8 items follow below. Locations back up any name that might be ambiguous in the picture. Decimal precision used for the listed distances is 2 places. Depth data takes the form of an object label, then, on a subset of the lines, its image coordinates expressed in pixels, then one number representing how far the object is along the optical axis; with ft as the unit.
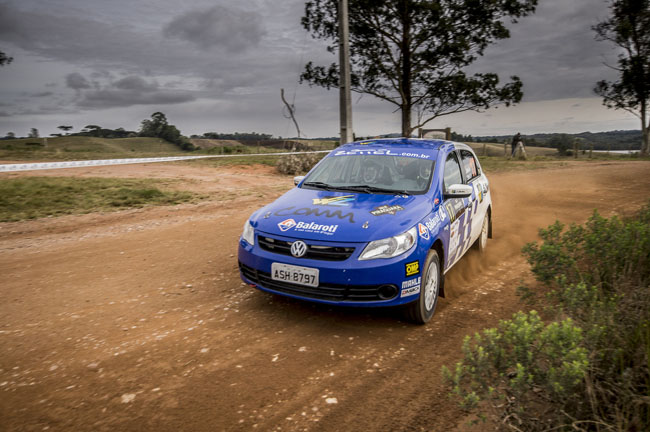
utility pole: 42.24
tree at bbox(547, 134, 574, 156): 190.49
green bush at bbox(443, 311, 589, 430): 6.89
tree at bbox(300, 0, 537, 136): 60.95
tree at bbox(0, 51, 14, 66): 73.08
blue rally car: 11.95
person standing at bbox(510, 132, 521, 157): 89.19
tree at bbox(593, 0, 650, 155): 96.68
